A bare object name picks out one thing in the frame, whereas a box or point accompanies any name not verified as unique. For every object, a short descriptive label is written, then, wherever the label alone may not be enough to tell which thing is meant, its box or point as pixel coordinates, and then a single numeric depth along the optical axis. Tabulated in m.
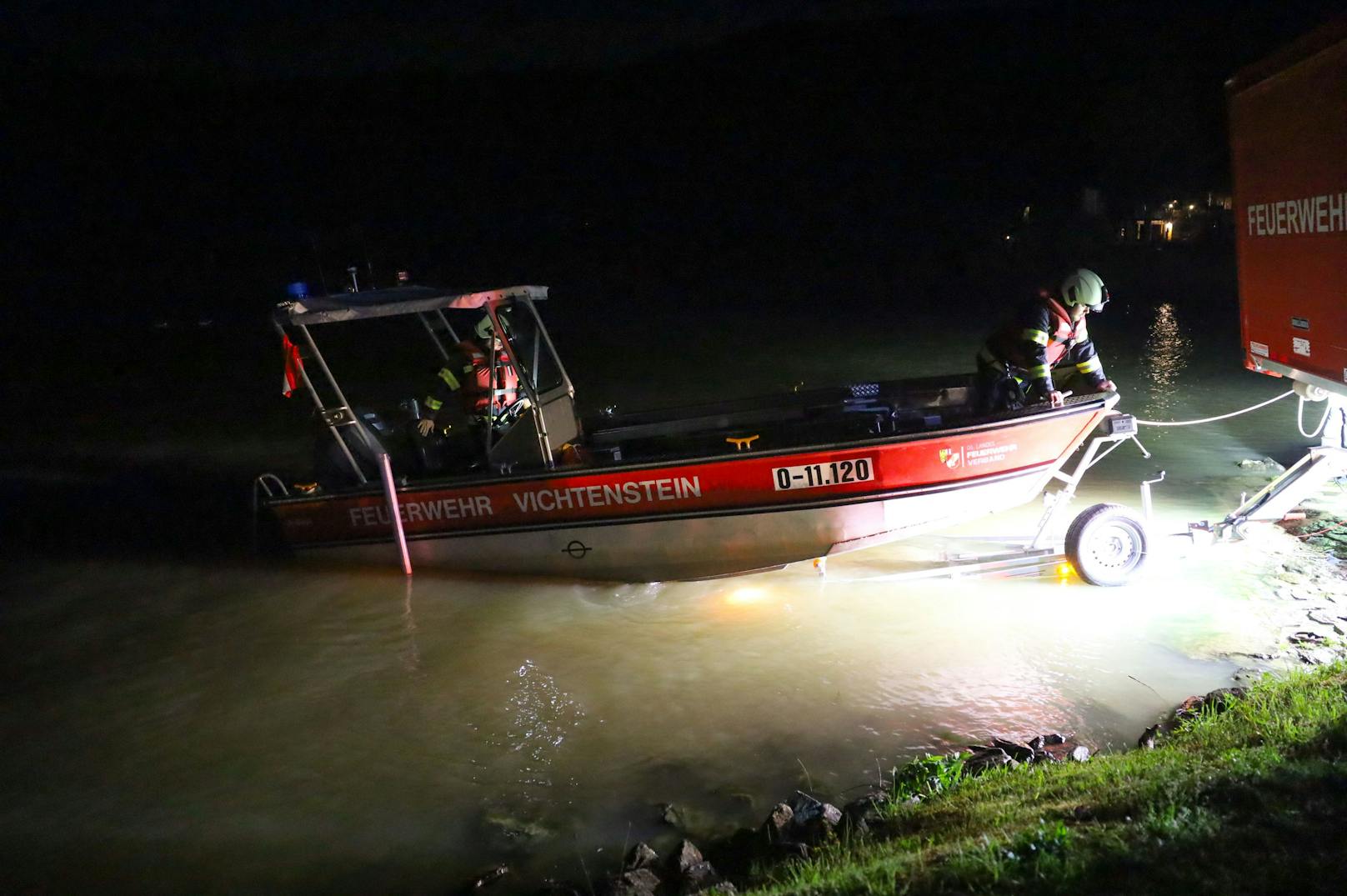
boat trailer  7.07
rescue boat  7.24
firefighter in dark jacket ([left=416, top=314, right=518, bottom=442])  8.72
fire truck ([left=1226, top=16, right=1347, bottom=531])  5.88
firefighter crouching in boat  7.28
